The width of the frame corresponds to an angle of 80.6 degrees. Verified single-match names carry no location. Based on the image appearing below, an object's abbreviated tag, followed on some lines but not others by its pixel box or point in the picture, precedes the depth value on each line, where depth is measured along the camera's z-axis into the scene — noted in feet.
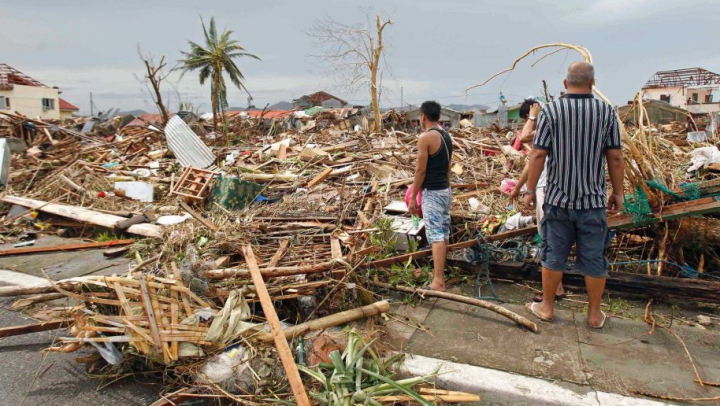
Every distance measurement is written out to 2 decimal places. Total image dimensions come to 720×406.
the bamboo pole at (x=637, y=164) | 12.21
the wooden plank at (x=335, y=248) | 13.36
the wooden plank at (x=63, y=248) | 21.71
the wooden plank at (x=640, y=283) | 11.83
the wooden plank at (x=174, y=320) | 9.47
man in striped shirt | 10.34
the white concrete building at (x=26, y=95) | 144.56
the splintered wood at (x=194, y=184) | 27.04
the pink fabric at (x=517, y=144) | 16.40
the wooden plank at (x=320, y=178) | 27.19
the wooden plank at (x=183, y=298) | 10.44
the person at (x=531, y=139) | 12.98
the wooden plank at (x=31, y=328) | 11.88
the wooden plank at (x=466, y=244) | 14.56
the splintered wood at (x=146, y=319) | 9.60
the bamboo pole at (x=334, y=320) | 10.09
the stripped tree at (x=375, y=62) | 74.59
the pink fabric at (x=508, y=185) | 19.91
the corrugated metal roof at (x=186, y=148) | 36.47
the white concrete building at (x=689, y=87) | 114.83
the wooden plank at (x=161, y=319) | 9.45
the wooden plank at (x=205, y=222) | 16.03
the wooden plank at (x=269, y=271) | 11.66
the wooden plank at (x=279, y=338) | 8.41
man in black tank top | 13.78
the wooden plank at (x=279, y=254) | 13.21
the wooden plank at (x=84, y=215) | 22.20
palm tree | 101.24
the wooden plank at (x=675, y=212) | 11.90
